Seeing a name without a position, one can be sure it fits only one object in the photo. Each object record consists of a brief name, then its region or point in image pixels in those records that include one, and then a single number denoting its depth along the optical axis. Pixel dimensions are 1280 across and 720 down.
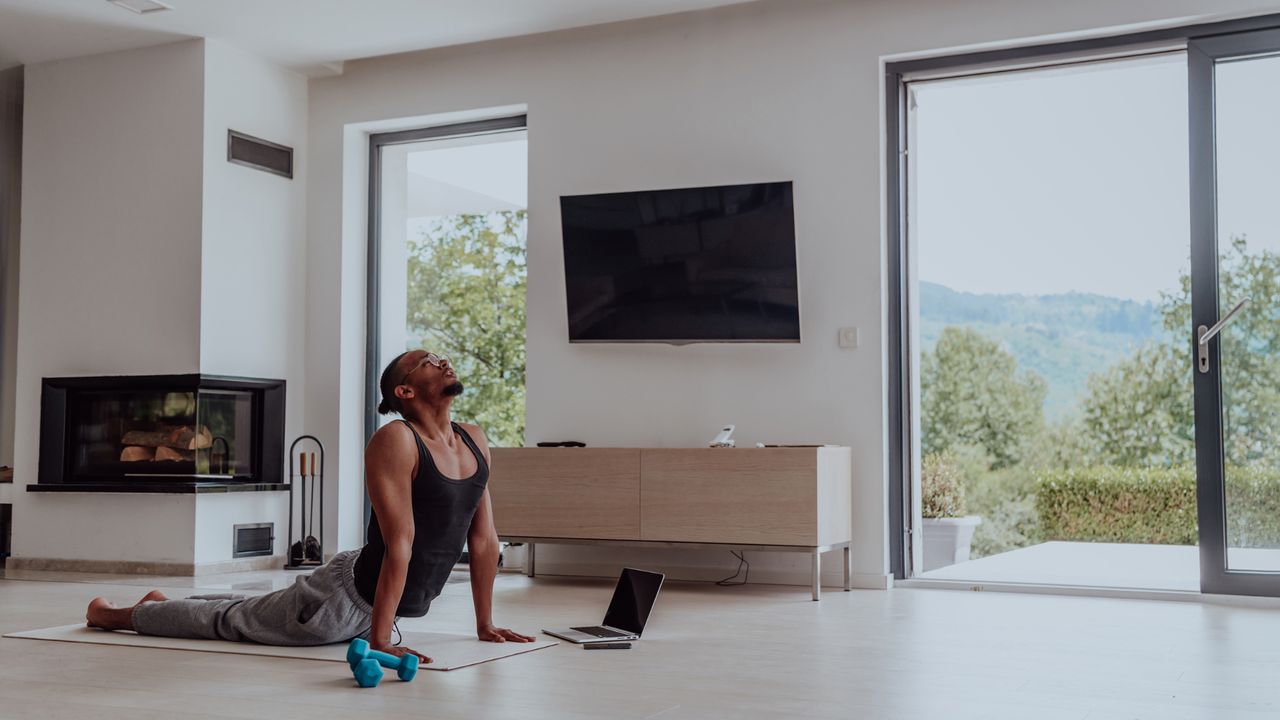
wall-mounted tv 5.55
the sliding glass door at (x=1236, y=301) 4.98
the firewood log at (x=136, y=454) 6.24
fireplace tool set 6.39
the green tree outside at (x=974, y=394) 11.10
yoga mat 3.28
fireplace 6.14
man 3.13
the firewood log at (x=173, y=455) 6.14
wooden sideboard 5.07
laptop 3.72
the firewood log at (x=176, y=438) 6.12
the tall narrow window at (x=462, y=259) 6.56
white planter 7.23
